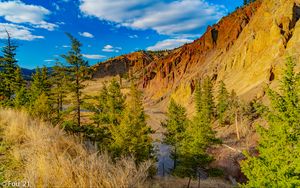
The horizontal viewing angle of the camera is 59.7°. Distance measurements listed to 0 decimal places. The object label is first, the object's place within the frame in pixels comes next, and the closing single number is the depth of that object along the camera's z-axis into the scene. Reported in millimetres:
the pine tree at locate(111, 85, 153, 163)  19253
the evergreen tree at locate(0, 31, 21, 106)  37000
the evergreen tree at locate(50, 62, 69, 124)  39162
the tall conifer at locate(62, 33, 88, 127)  25312
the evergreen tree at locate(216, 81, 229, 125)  53322
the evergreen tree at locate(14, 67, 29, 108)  30181
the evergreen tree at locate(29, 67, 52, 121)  35975
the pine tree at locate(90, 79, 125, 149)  25984
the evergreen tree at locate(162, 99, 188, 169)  30572
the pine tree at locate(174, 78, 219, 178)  23086
